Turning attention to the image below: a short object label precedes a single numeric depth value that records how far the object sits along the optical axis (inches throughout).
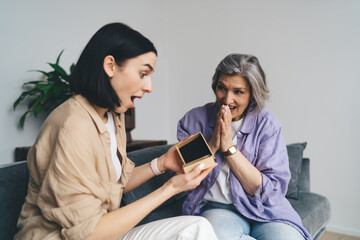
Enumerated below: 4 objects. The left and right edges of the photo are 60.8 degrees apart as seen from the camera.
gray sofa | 43.9
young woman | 33.0
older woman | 52.1
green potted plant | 81.0
